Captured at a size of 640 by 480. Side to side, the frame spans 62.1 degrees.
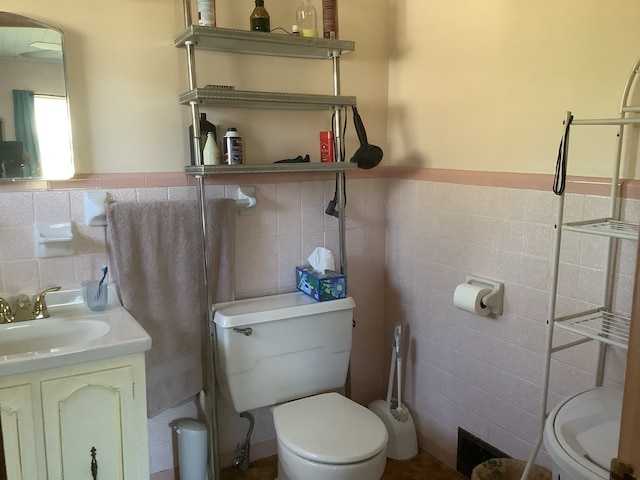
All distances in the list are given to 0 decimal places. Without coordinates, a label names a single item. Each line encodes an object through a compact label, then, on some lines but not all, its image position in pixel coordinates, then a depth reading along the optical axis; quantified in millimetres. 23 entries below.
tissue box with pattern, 2160
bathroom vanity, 1467
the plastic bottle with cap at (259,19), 1970
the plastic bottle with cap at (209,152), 1933
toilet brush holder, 2357
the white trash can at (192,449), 2049
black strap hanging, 1434
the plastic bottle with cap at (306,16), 2121
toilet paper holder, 1965
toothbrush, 1880
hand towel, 1905
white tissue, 2229
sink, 1454
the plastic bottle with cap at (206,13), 1834
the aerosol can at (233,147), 1986
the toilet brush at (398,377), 2391
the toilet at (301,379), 1720
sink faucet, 1745
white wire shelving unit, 1431
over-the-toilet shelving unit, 1855
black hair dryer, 2133
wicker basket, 1884
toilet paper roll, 1960
